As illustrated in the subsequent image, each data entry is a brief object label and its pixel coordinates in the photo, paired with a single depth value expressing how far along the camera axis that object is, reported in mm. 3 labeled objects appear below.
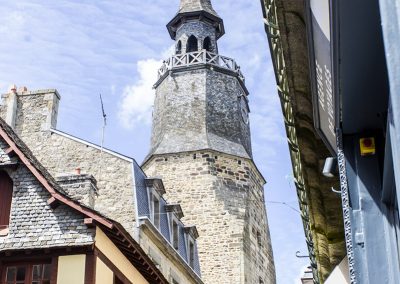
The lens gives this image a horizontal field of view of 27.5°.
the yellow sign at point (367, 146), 3234
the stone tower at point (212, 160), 31406
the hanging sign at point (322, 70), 3224
